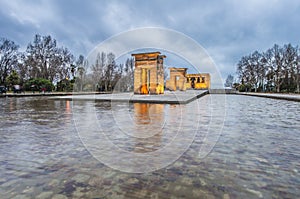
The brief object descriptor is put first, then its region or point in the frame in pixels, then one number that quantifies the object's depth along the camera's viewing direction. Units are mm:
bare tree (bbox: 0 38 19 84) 32262
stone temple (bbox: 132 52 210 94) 17688
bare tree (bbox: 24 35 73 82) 34094
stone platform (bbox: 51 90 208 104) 10984
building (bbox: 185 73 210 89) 43472
